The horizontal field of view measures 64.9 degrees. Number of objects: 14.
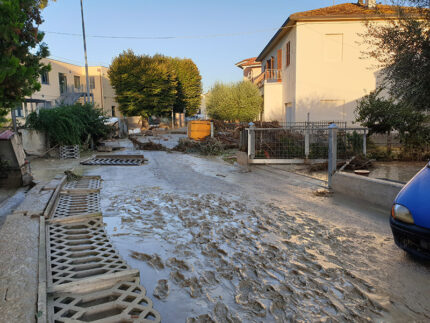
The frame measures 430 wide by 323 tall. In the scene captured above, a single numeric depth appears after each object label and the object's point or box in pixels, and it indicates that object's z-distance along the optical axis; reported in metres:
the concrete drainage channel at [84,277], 2.73
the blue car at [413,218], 3.44
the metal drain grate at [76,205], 5.76
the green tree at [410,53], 7.67
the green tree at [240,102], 25.00
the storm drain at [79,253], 3.45
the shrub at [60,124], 14.05
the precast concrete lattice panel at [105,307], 2.64
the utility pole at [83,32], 26.46
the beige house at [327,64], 19.08
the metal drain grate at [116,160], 12.37
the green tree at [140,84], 35.03
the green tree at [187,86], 42.75
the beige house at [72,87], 32.62
